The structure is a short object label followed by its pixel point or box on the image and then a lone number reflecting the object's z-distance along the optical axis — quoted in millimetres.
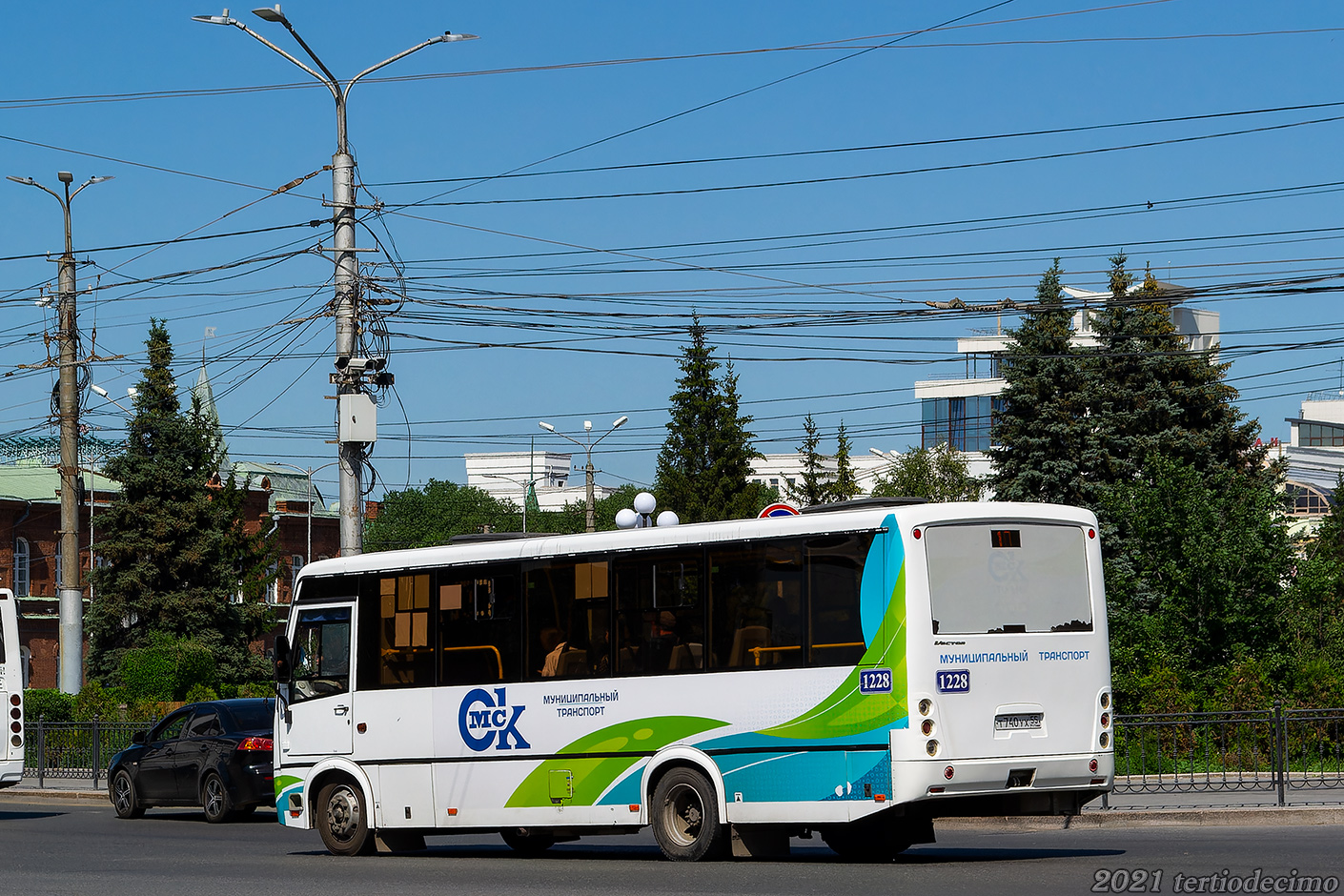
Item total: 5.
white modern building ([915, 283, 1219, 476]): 125188
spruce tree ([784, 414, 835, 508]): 79438
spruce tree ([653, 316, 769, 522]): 76312
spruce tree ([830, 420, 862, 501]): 76188
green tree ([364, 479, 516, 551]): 141375
